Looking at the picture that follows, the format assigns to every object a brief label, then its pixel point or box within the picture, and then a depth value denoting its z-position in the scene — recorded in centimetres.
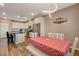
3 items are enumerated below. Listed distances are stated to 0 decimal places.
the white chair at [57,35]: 198
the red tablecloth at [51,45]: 167
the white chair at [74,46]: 179
